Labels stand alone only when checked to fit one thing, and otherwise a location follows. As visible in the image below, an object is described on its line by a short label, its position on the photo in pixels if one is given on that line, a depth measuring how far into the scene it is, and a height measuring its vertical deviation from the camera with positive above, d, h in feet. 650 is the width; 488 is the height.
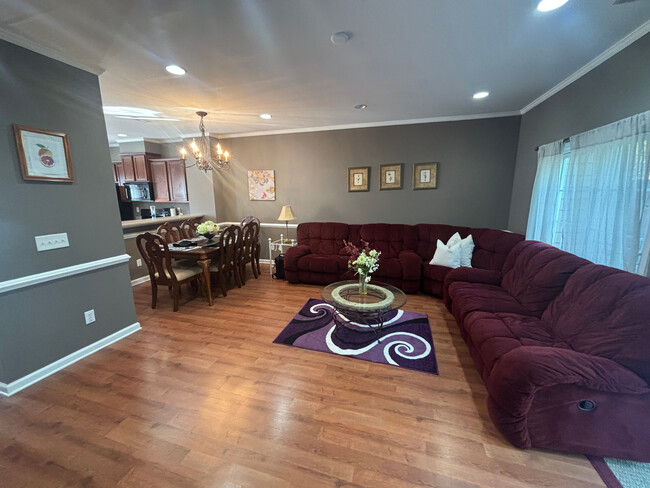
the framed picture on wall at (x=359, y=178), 14.80 +1.44
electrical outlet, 7.73 -3.49
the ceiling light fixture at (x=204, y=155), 12.23 +2.60
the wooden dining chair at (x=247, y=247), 13.28 -2.44
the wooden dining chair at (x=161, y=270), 10.00 -2.89
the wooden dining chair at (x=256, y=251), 14.37 -2.89
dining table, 10.75 -2.20
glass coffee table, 7.89 -3.29
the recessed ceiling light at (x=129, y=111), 11.25 +4.38
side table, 15.70 -2.66
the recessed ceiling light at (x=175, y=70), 7.37 +4.09
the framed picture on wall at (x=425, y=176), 13.83 +1.44
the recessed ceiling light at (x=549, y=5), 4.93 +3.95
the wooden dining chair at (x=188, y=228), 14.58 -1.48
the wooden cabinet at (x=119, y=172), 19.71 +2.59
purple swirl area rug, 7.56 -4.67
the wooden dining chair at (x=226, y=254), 11.68 -2.48
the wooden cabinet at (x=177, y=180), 18.25 +1.76
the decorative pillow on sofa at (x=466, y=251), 11.57 -2.32
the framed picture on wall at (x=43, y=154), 6.21 +1.33
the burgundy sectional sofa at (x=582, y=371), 4.38 -3.27
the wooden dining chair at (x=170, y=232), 13.40 -1.54
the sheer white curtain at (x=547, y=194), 8.85 +0.24
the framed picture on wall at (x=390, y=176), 14.32 +1.49
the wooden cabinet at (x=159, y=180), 18.63 +1.83
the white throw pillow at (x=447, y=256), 11.48 -2.54
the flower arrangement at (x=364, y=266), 8.45 -2.21
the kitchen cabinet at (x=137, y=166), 18.48 +2.86
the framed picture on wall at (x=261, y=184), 16.58 +1.29
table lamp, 14.93 -0.68
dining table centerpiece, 11.88 -1.26
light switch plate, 6.57 -1.00
